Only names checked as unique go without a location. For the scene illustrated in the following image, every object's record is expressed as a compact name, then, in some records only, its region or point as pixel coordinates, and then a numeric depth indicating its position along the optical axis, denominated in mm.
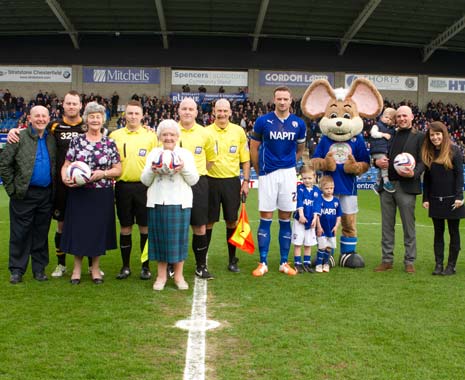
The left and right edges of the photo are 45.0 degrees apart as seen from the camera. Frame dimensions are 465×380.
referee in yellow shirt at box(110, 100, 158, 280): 5887
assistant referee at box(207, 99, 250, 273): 6320
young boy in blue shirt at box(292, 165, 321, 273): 6465
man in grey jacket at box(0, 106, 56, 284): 5680
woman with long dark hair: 6406
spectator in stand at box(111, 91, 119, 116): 32438
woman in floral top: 5555
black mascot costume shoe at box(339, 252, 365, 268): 6840
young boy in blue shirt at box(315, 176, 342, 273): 6617
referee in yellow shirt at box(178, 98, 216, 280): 5945
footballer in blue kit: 6340
